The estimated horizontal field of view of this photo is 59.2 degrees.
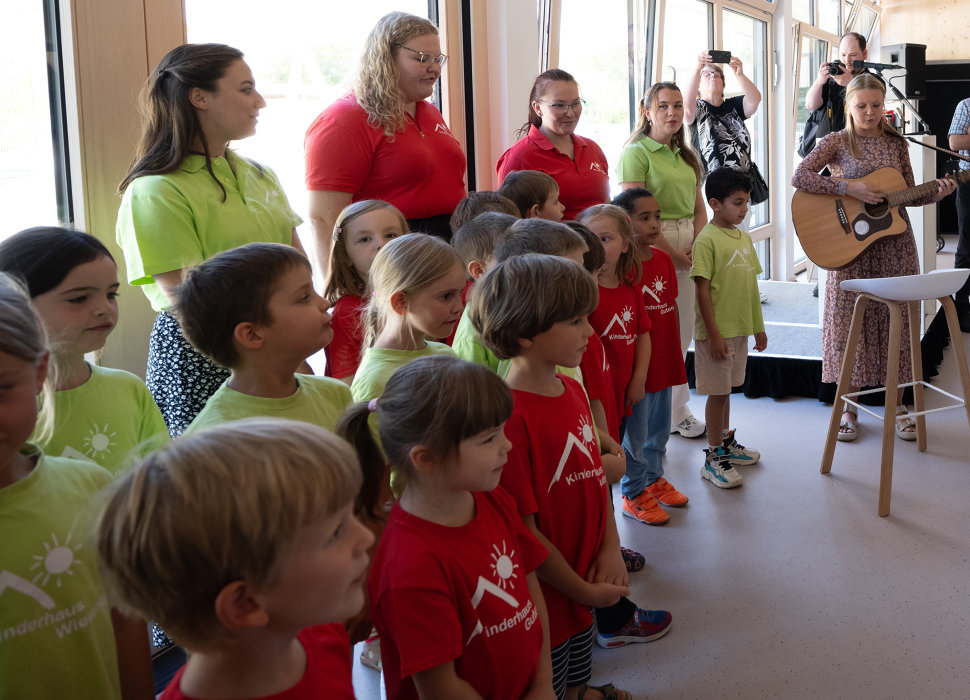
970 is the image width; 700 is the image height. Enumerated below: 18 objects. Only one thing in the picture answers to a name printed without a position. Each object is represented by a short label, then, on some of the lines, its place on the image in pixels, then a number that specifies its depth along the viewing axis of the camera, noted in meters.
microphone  4.94
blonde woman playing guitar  3.65
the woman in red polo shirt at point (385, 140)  2.41
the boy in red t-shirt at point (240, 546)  0.77
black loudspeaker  5.18
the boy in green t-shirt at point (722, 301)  3.33
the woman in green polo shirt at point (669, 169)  3.46
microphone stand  4.60
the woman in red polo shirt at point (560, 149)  2.97
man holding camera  5.81
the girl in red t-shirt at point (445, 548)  1.16
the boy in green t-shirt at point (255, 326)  1.40
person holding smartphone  4.60
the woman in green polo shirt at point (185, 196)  1.84
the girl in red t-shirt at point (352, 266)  2.07
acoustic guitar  3.65
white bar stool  3.03
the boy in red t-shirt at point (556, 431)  1.56
